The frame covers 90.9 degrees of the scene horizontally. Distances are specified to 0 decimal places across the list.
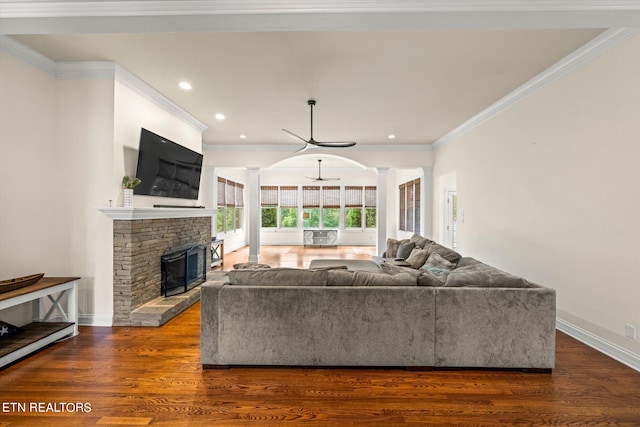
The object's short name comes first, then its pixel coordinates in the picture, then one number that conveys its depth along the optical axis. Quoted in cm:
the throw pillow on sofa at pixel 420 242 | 527
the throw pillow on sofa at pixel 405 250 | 562
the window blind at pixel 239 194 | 1105
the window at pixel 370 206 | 1202
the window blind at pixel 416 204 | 893
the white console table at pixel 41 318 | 271
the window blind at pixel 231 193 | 1011
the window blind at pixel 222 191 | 941
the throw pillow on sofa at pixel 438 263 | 409
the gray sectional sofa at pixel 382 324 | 261
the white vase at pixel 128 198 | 370
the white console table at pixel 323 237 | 1146
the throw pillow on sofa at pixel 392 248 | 605
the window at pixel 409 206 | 908
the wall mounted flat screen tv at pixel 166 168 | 400
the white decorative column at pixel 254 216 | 813
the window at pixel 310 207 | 1209
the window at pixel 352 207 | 1205
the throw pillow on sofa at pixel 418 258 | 463
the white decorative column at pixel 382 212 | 801
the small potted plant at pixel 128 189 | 370
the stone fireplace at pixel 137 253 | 365
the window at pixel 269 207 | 1215
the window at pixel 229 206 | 948
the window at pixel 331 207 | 1207
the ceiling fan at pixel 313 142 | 459
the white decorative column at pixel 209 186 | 777
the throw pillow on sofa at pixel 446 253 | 428
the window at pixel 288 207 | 1209
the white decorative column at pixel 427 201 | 775
